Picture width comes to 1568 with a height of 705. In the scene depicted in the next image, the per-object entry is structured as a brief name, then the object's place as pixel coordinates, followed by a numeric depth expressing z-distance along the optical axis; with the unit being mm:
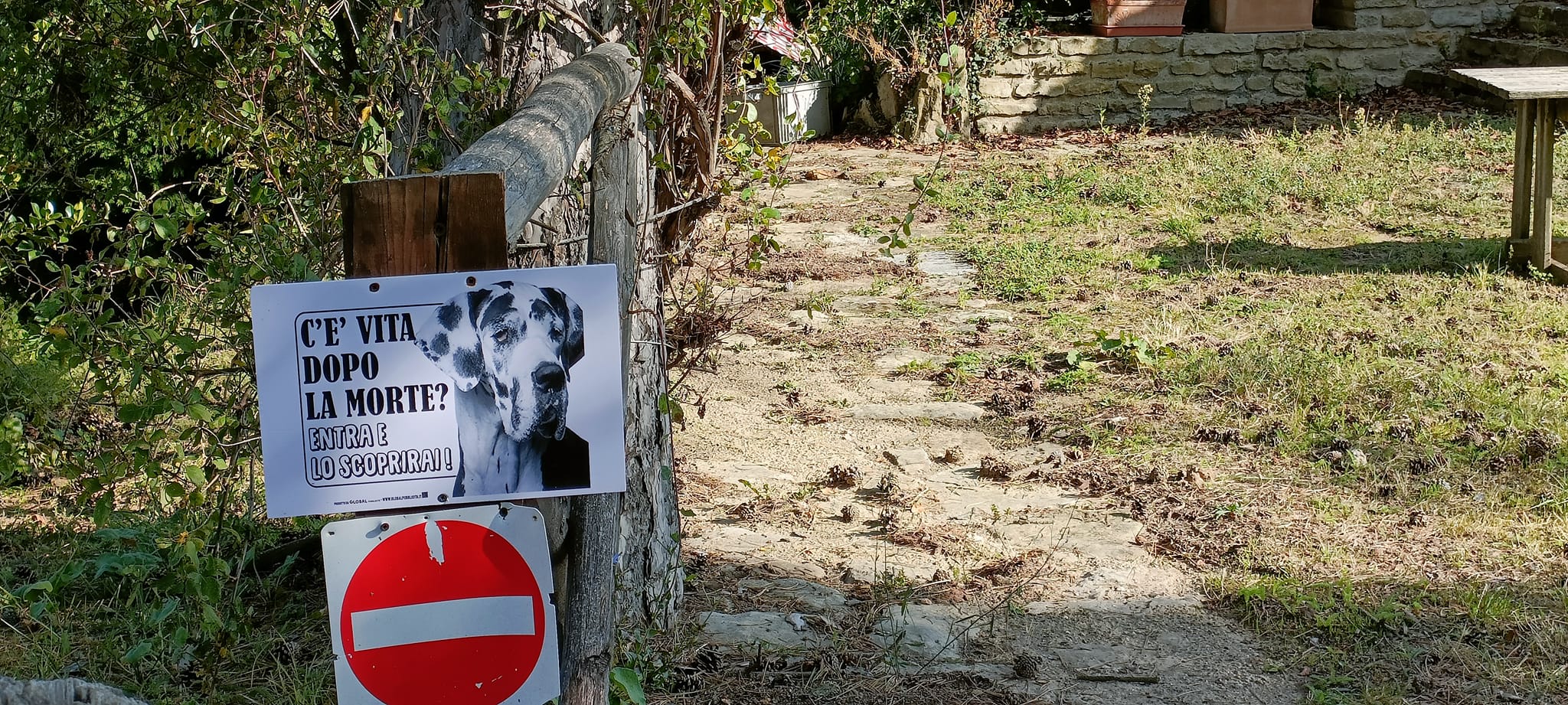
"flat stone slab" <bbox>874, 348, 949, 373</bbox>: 5426
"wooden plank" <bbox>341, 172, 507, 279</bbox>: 1346
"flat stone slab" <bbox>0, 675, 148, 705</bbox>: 2094
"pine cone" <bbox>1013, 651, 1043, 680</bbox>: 3010
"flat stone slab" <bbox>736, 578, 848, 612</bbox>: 3330
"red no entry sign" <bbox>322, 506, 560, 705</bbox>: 1477
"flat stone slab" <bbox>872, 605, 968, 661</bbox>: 3084
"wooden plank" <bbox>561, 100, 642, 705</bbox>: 1691
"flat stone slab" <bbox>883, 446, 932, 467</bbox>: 4465
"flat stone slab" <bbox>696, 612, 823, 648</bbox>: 3062
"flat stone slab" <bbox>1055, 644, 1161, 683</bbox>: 3043
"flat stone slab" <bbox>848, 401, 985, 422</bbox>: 4855
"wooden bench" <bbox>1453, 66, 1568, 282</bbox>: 5699
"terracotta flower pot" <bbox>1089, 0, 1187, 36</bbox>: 10305
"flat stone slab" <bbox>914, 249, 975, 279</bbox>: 6770
